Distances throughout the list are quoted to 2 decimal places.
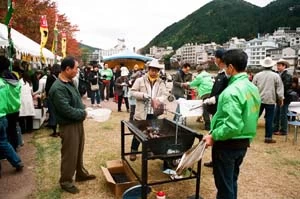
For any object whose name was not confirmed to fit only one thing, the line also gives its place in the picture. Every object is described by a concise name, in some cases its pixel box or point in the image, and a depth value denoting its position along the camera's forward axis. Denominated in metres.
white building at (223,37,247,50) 101.03
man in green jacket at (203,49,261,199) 2.34
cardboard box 3.52
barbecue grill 3.08
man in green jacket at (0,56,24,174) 3.95
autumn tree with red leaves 12.05
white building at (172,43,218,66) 119.34
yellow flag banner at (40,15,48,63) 8.45
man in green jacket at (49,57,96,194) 3.32
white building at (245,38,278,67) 95.75
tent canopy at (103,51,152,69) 19.13
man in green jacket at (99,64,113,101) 12.36
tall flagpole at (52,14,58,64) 11.62
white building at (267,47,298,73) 78.86
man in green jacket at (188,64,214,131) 6.57
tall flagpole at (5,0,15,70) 5.89
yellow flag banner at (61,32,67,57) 14.95
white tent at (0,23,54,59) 5.90
